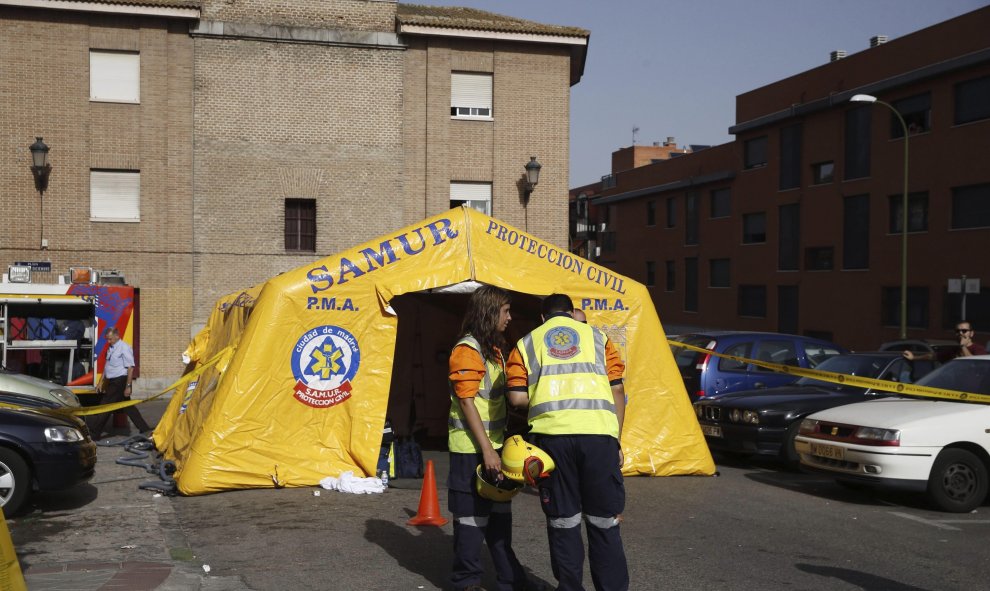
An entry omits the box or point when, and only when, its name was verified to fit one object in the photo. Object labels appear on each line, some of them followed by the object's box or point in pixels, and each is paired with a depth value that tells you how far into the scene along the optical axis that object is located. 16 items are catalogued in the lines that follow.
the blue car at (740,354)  13.88
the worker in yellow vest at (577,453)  5.32
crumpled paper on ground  9.84
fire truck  15.44
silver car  12.83
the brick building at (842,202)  30.41
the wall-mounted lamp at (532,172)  23.61
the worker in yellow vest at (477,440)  5.82
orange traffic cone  8.28
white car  9.16
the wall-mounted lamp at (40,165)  21.12
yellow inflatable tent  9.92
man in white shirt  14.60
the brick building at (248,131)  22.00
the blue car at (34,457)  8.48
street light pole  26.43
